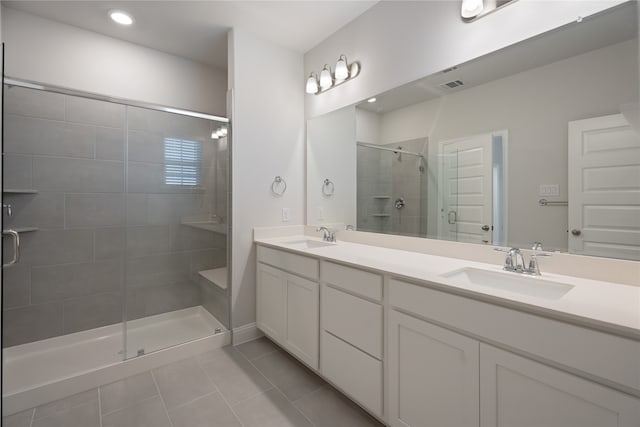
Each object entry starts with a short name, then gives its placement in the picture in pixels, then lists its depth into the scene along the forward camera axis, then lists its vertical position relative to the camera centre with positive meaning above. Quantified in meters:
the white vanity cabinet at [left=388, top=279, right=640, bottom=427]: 0.79 -0.53
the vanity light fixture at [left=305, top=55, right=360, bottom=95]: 2.24 +1.13
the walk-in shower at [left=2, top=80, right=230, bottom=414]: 2.05 -0.17
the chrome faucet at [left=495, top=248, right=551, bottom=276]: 1.27 -0.24
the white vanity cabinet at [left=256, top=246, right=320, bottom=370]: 1.78 -0.64
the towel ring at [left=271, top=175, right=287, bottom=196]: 2.56 +0.24
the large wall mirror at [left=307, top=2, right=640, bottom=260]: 1.14 +0.34
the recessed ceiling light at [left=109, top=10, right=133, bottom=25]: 2.07 +1.47
